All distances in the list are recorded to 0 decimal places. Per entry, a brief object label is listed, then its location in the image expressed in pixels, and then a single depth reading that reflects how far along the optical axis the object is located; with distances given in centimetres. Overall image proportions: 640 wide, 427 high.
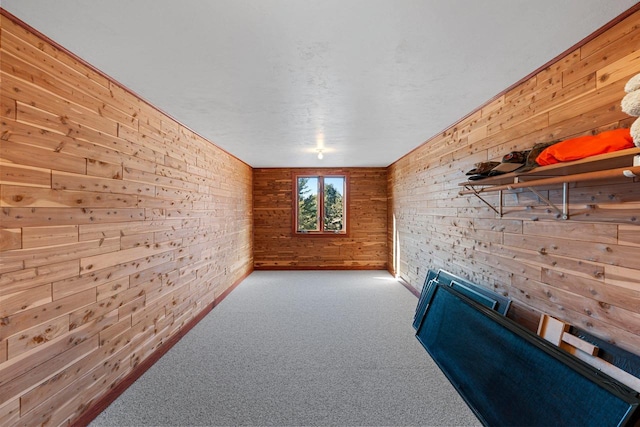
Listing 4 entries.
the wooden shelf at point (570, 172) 106
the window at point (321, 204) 620
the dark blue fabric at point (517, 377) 117
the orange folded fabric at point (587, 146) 113
